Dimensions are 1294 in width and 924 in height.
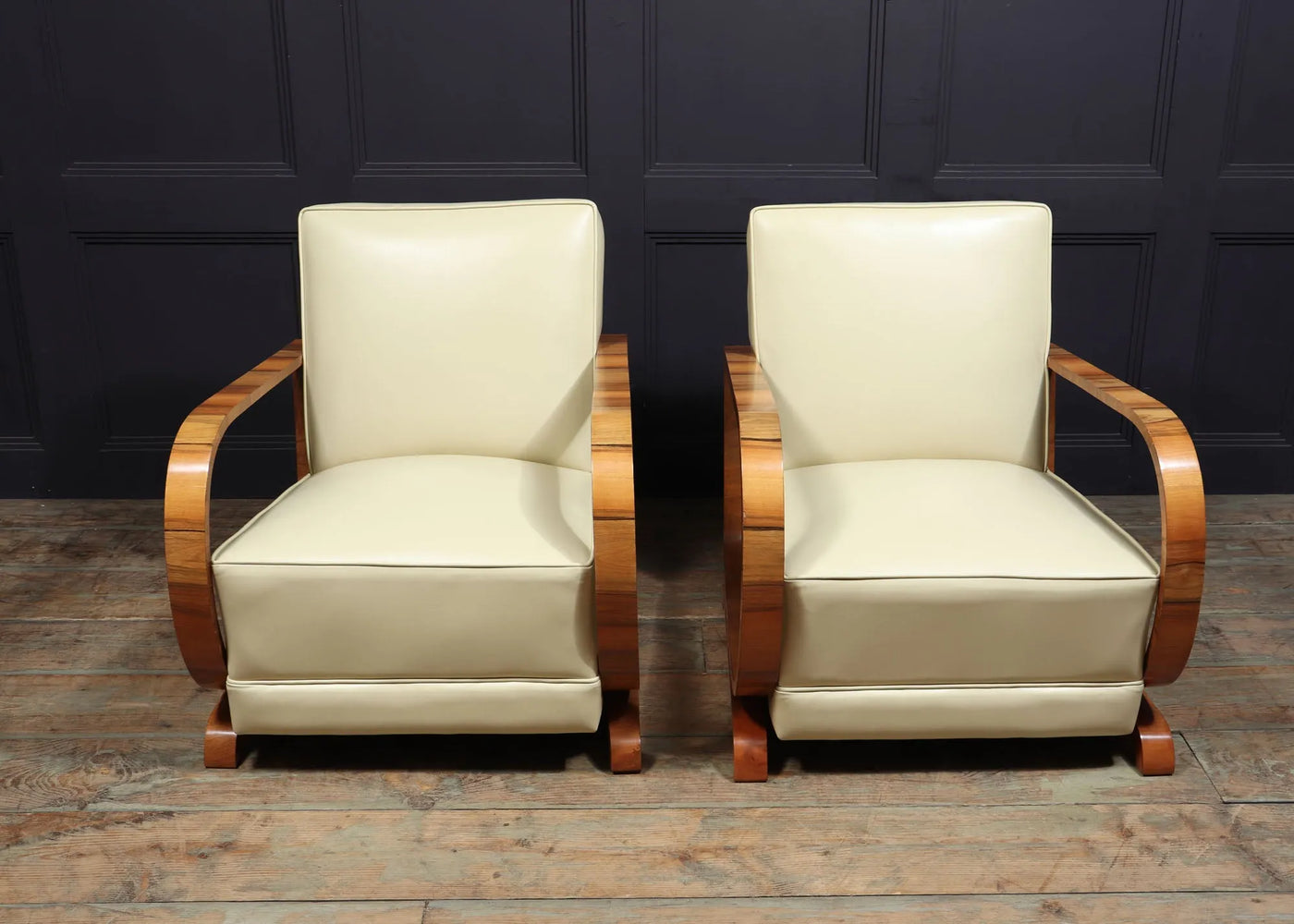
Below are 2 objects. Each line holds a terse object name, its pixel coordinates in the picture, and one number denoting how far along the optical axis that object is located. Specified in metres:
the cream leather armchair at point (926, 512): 1.54
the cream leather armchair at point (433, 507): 1.56
